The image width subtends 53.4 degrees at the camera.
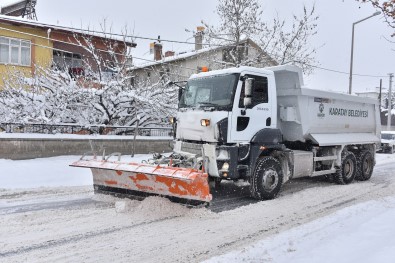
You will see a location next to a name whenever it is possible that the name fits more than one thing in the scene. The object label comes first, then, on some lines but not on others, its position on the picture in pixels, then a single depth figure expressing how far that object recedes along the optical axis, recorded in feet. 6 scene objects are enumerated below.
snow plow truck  23.67
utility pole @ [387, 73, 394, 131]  131.01
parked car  82.28
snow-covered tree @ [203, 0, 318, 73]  67.26
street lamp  76.12
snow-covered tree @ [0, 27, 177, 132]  44.78
